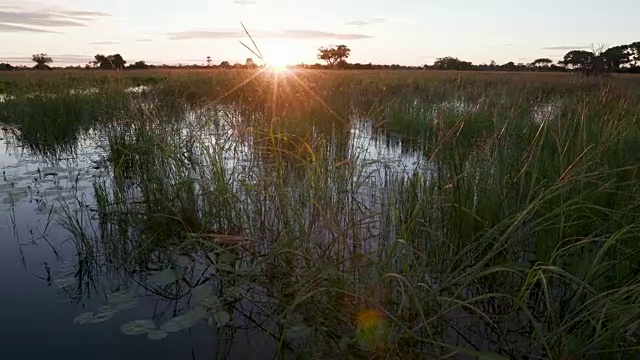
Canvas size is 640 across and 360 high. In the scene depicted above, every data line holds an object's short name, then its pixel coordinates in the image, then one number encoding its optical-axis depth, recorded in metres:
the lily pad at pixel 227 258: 3.22
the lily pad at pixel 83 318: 2.84
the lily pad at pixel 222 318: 2.72
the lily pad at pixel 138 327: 2.71
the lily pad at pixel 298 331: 2.54
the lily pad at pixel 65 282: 3.28
